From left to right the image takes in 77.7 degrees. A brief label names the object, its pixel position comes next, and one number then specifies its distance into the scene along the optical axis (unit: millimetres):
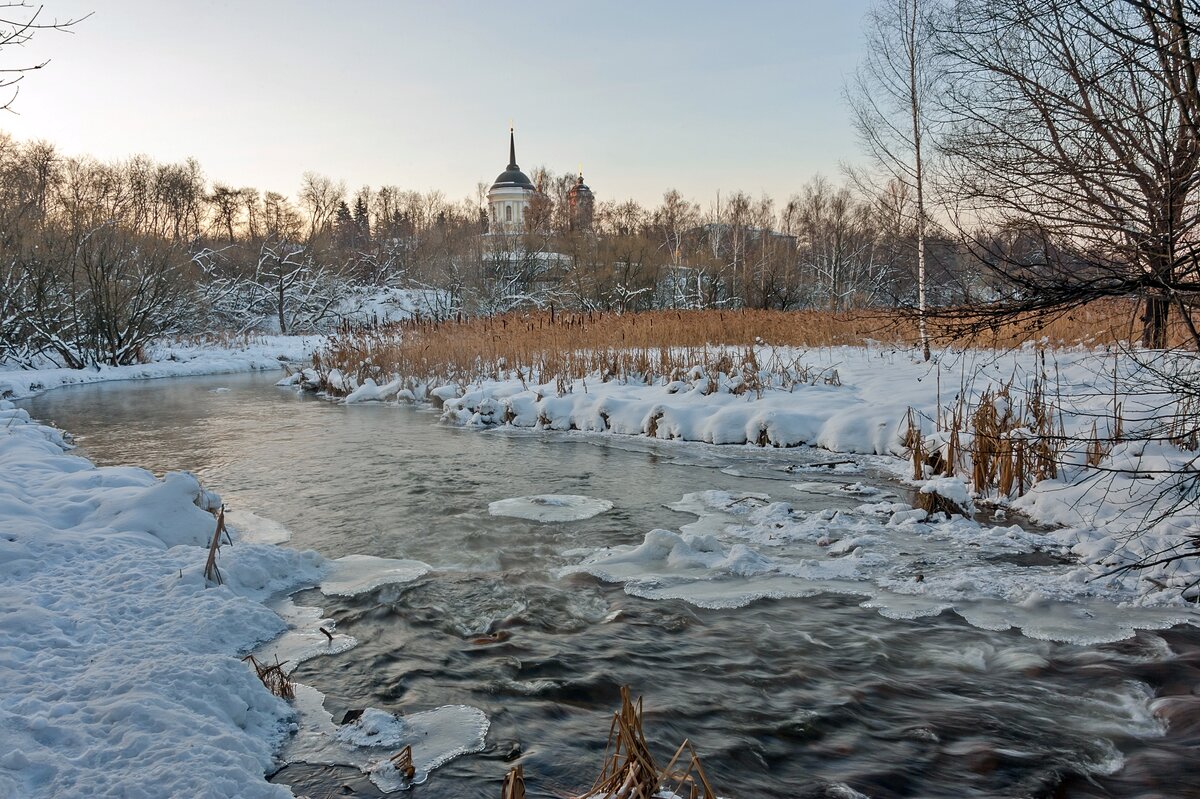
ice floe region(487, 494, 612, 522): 6242
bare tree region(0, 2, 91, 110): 4066
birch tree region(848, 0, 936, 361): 13789
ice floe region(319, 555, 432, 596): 4551
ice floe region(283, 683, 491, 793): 2684
